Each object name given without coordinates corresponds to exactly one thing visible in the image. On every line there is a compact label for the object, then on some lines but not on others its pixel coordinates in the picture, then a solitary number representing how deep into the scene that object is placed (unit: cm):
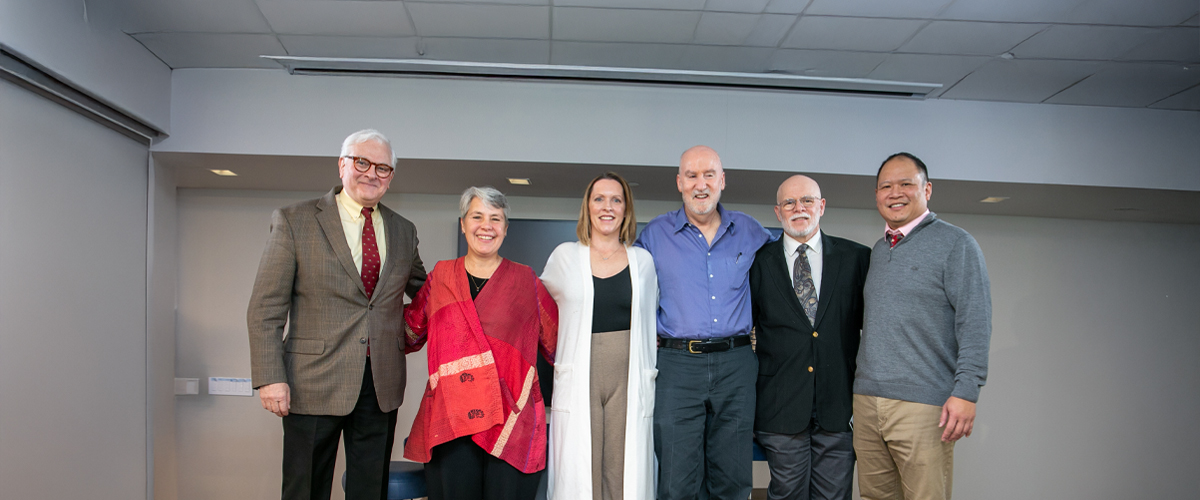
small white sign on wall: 407
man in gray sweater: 210
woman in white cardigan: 217
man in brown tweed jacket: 209
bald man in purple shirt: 224
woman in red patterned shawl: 208
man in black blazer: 232
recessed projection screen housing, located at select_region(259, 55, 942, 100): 320
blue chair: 258
